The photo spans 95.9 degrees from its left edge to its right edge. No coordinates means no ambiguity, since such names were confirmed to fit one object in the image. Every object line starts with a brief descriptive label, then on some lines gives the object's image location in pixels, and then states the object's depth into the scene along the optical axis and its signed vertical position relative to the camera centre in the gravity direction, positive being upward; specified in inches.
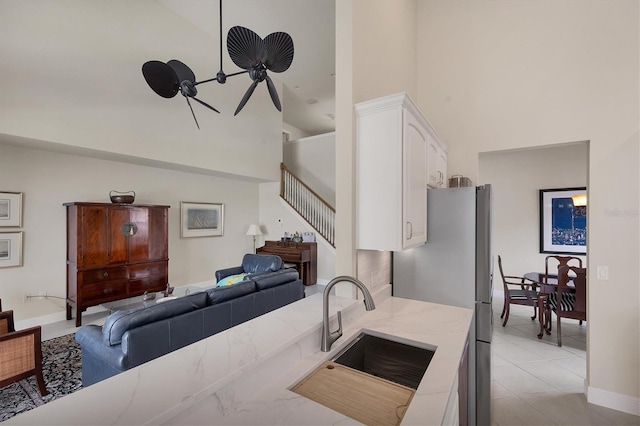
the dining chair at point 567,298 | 128.2 -39.6
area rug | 93.0 -61.1
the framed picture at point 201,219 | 230.8 -4.6
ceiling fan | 98.5 +57.3
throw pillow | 158.8 -37.3
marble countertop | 30.8 -21.2
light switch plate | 93.3 -18.5
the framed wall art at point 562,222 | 189.2 -4.6
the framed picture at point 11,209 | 148.6 +2.1
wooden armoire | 160.6 -23.5
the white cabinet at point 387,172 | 68.0 +10.5
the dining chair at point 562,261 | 153.4 -25.0
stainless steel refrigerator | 84.6 -16.8
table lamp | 272.4 -16.1
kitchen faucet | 51.5 -17.9
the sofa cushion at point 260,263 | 184.9 -33.3
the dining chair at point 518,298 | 151.5 -44.8
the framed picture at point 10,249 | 149.4 -18.9
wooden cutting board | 39.2 -26.9
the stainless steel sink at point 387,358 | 58.9 -30.4
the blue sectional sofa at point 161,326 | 83.7 -37.5
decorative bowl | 175.6 +10.0
